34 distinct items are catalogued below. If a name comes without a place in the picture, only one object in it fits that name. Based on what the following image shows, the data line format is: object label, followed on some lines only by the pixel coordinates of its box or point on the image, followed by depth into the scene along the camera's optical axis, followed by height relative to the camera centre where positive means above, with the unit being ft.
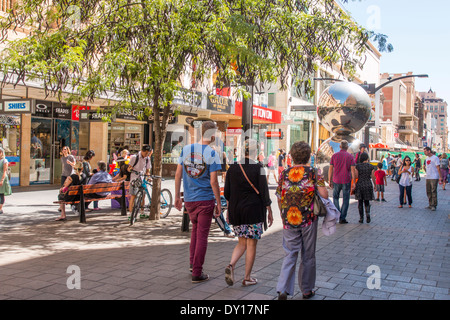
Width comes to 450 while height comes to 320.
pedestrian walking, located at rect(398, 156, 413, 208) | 44.24 -1.51
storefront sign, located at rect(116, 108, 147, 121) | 34.73 +4.14
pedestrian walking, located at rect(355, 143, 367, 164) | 37.26 +1.14
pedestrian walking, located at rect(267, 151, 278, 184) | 77.38 +0.05
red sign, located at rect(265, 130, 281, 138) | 100.22 +6.70
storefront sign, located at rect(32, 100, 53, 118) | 55.26 +6.57
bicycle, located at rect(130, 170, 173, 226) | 30.19 -2.69
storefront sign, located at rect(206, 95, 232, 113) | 68.91 +9.45
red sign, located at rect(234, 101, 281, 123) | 80.89 +9.84
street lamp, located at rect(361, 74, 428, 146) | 60.64 +10.55
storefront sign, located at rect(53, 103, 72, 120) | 58.39 +6.56
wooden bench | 30.63 -2.22
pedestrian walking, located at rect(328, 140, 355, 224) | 33.53 -0.60
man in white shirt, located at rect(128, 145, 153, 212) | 33.06 -0.18
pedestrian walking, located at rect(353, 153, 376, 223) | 33.86 -1.66
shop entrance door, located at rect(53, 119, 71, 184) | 59.47 +2.63
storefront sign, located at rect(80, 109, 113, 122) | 52.90 +5.51
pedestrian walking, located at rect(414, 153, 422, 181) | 94.70 +0.03
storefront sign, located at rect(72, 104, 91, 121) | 60.08 +6.53
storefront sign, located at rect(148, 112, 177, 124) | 63.49 +6.30
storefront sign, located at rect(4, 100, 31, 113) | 37.78 +4.70
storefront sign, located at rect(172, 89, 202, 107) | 33.88 +5.32
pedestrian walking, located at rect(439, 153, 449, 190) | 80.47 -0.11
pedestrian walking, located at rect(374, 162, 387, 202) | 49.67 -1.85
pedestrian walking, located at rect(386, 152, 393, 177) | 107.49 -0.06
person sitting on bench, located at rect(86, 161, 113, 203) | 34.18 -1.26
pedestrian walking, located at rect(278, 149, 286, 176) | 74.59 +0.41
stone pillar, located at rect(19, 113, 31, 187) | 54.19 +1.43
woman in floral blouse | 15.15 -2.02
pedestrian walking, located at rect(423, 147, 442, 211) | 42.96 -0.86
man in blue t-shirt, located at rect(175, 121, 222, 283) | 17.20 -1.03
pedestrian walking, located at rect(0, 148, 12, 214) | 33.04 -1.60
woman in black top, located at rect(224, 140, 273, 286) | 16.63 -1.66
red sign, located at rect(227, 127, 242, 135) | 86.38 +6.49
